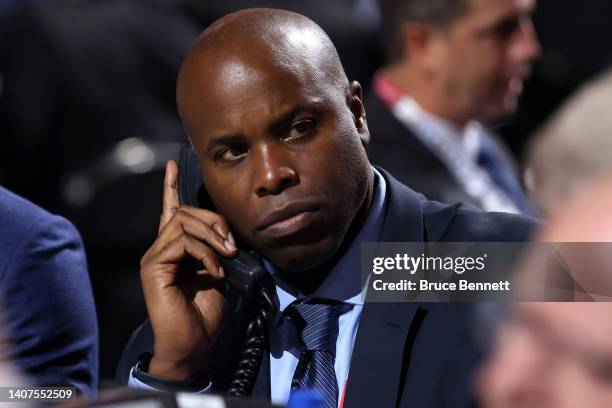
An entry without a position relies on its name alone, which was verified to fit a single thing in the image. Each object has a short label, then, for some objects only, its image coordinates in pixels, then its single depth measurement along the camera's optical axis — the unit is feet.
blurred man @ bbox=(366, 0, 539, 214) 12.27
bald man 9.07
